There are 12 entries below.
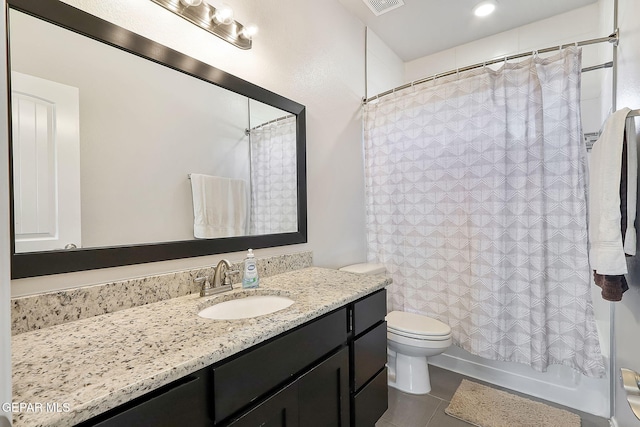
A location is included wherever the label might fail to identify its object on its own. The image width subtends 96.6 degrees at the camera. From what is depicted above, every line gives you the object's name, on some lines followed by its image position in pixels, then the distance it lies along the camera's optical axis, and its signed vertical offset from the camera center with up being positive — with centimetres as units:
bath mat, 158 -118
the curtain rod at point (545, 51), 145 +88
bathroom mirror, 85 +27
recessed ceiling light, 202 +148
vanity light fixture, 116 +86
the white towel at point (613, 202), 101 +2
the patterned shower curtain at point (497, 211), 153 +0
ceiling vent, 201 +150
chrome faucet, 117 -28
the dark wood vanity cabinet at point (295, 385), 63 -50
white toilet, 172 -81
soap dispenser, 128 -27
